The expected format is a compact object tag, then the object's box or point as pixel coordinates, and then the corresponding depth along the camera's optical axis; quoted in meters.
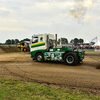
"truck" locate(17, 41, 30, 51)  27.03
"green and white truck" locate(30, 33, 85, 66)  9.30
